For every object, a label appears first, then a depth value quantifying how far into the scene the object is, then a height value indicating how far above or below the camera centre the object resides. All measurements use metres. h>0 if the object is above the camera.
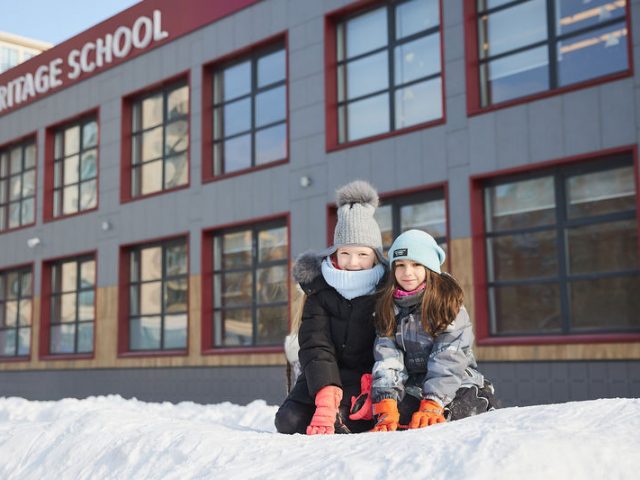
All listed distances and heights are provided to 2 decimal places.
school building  10.11 +2.25
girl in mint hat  4.28 -0.14
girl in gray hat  4.75 +0.03
